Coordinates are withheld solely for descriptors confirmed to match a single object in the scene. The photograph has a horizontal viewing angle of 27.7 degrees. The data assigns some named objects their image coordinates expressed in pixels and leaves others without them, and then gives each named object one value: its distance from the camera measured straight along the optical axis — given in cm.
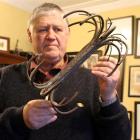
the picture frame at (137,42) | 271
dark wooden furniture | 248
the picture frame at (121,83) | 276
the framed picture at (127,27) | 274
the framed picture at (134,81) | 268
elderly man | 75
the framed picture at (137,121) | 266
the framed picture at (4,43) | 284
